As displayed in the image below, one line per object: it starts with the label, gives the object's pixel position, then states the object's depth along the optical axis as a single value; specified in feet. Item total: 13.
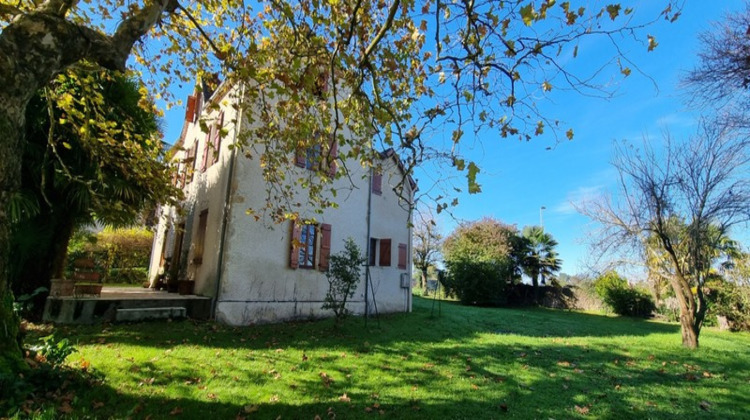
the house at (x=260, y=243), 32.55
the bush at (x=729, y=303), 54.60
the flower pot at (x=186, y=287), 34.83
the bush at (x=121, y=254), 57.36
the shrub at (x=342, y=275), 31.42
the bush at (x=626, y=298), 73.82
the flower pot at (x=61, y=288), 26.91
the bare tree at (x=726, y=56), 15.95
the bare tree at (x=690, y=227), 33.40
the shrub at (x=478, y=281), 72.38
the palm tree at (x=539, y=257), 91.20
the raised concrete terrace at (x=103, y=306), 26.05
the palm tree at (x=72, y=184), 24.99
